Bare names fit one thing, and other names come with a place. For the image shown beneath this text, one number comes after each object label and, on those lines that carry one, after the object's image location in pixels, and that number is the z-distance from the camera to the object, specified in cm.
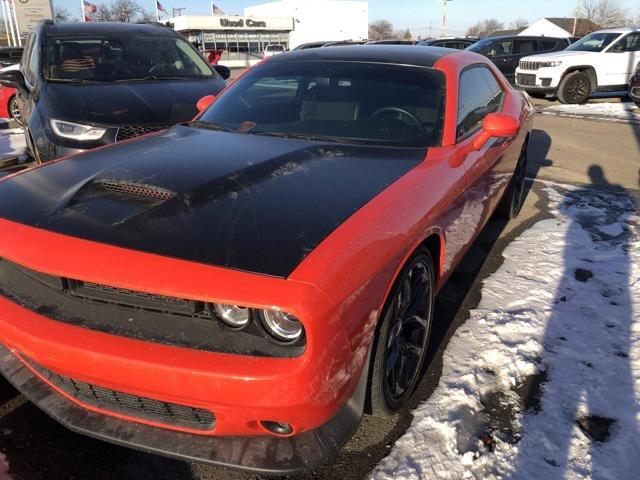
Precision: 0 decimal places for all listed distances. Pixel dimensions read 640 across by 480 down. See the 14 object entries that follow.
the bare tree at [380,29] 10084
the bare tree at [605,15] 6291
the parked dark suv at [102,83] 453
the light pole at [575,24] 5120
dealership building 4531
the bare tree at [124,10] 5108
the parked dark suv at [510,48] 1526
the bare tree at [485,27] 10819
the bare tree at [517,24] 9791
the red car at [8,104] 951
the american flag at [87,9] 2844
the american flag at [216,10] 4745
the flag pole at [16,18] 2656
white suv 1270
